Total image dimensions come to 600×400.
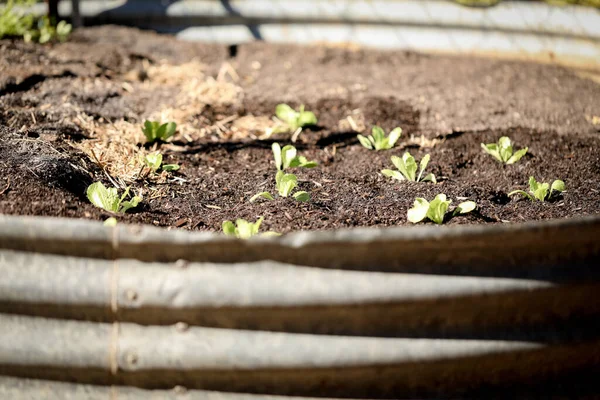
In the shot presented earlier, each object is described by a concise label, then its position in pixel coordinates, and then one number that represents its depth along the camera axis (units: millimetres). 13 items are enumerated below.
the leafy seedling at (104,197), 2391
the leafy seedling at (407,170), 2842
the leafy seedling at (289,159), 2977
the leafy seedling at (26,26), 4910
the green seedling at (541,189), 2646
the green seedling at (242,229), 2115
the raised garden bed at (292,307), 1748
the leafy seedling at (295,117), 3676
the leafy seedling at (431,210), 2338
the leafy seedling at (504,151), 3111
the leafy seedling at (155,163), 2859
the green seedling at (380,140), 3340
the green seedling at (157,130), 3254
